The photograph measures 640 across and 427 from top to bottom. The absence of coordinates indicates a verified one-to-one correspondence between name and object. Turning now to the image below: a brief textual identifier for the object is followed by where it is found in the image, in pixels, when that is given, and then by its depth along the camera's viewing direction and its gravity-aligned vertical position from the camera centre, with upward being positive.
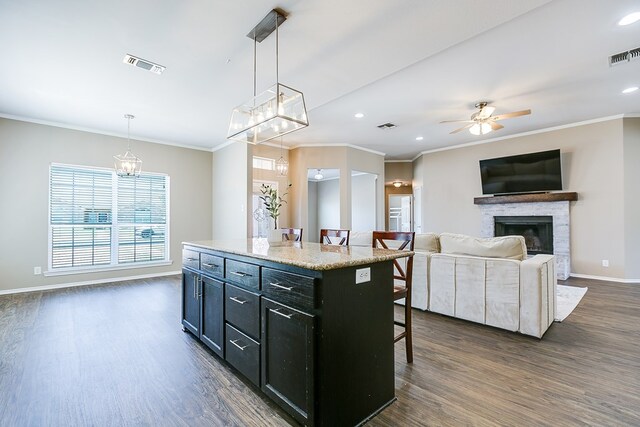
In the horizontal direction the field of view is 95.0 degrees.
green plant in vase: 2.69 +0.12
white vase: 2.61 -0.15
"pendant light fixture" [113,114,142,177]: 4.87 +0.95
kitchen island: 1.51 -0.64
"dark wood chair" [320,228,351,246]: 3.06 -0.18
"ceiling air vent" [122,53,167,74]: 2.98 +1.64
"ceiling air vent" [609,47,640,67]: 3.07 +1.72
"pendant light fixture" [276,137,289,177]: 5.87 +1.03
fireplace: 5.91 -0.26
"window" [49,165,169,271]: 5.11 +0.02
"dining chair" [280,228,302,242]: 3.37 -0.18
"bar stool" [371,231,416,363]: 2.31 -0.58
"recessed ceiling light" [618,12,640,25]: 2.51 +1.73
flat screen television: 5.71 +0.91
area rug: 3.51 -1.14
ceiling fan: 4.37 +1.49
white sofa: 2.81 -0.67
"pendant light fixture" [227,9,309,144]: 2.34 +0.94
